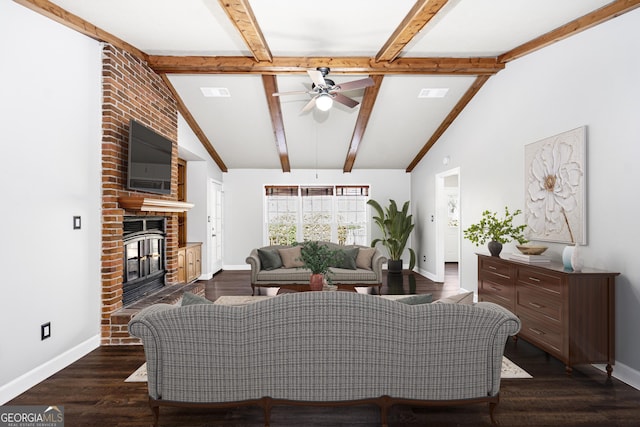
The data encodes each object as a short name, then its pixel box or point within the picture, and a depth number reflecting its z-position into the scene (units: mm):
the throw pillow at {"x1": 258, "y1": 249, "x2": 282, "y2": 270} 5641
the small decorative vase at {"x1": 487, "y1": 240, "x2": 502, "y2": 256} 4023
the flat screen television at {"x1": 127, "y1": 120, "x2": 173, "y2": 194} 3850
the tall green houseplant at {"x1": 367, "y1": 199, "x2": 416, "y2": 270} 7562
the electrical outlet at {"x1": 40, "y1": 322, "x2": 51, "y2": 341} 2863
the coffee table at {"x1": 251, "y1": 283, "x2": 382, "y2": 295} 5406
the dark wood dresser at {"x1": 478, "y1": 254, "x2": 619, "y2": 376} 2863
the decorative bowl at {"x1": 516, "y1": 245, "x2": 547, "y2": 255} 3523
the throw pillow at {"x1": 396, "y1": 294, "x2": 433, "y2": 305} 2305
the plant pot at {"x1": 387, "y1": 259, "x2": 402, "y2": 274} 7555
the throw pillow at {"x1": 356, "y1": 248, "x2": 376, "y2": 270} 5652
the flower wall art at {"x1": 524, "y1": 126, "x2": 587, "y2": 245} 3312
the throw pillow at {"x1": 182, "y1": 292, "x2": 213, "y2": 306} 2273
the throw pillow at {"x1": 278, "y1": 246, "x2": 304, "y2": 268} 5727
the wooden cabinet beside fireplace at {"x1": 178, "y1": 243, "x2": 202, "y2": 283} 5934
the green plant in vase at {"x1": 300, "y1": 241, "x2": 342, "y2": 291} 4016
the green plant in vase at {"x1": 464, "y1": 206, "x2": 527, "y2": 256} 4001
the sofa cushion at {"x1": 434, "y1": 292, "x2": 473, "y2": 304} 2314
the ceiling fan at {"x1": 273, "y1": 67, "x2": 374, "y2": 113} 3938
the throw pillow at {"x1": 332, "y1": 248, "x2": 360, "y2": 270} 5633
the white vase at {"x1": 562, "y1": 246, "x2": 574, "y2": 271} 3006
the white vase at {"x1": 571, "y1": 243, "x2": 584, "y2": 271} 2938
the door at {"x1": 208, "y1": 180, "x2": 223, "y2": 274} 7367
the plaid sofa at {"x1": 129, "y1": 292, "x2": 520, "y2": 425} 2068
